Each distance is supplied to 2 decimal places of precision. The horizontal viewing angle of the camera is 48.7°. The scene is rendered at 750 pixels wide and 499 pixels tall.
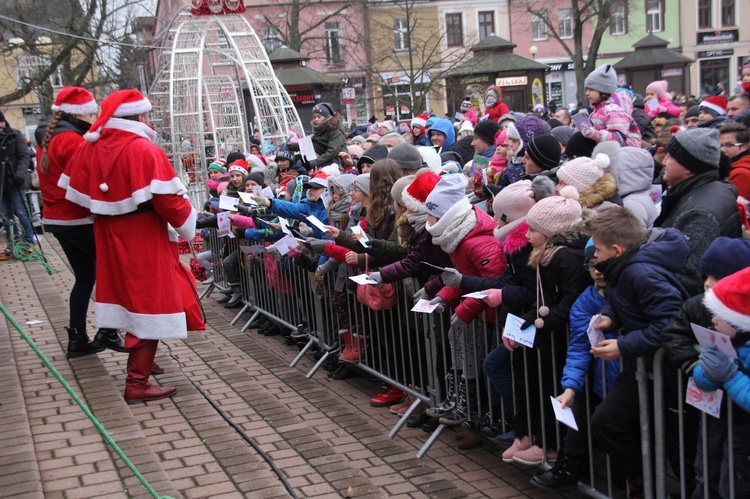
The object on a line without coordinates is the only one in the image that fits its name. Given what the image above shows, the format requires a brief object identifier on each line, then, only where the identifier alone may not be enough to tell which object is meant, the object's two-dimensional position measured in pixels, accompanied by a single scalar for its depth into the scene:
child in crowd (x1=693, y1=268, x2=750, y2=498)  3.12
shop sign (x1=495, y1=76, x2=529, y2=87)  27.89
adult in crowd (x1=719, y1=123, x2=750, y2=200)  6.11
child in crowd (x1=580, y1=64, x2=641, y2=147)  6.26
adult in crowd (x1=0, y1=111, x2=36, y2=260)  12.38
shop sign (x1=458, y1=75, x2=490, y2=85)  29.21
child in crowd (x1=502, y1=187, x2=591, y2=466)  4.23
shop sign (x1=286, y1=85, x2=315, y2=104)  22.27
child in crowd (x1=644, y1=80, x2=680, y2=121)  12.55
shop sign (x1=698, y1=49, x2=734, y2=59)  48.03
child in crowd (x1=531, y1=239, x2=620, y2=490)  3.99
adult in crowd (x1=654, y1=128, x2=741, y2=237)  4.39
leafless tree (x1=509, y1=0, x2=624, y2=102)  35.76
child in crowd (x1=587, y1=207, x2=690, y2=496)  3.64
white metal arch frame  16.69
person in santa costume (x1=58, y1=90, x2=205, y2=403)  5.60
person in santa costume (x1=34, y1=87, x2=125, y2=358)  6.49
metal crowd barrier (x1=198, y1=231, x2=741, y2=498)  3.74
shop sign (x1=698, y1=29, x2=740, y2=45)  47.88
